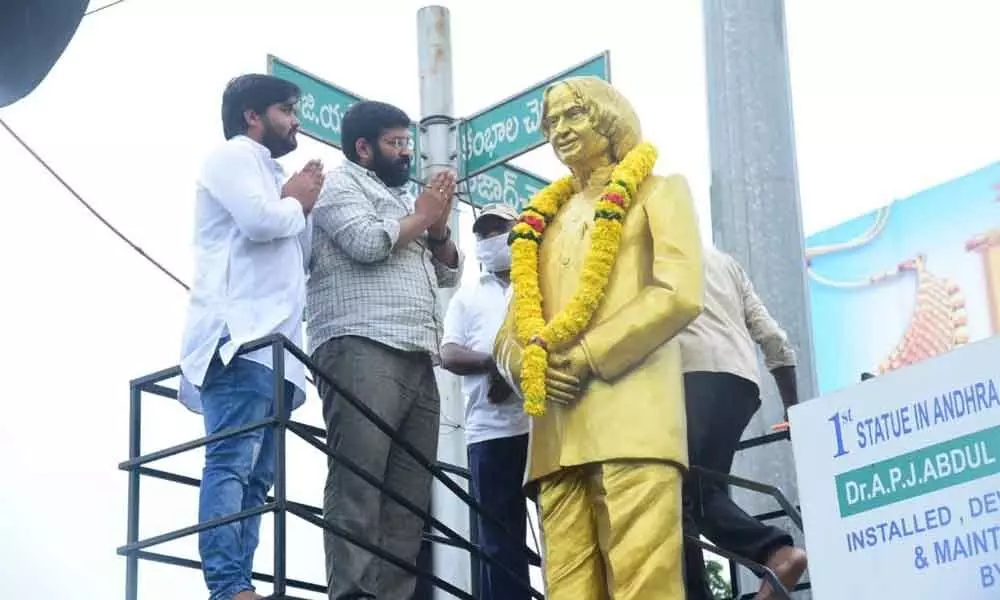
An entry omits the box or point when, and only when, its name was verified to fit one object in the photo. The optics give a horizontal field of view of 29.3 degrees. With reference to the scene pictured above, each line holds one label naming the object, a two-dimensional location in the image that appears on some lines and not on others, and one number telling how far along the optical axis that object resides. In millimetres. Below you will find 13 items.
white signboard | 4523
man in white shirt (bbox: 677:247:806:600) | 6680
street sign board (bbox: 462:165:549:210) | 9648
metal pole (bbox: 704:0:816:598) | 7051
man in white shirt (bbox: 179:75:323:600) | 6457
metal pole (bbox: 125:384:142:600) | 6828
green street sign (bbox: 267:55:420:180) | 9070
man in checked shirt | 6742
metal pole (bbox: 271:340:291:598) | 6469
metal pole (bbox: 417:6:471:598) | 8781
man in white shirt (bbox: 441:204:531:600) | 7316
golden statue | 6188
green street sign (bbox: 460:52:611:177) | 9180
